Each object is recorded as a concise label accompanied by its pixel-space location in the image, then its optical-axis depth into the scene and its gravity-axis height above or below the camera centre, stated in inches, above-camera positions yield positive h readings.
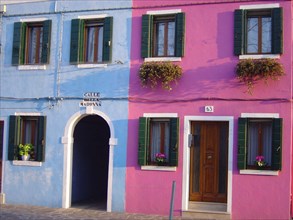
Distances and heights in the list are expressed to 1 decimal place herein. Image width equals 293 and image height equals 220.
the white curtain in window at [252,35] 389.2 +102.6
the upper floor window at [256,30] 378.2 +106.7
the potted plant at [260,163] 374.6 -26.9
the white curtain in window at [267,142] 380.3 -6.2
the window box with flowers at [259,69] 369.5 +64.5
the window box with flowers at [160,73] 390.6 +61.1
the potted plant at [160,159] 397.9 -27.5
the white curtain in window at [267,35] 385.5 +102.3
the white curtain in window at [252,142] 385.0 -6.7
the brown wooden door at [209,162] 397.0 -28.8
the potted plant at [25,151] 431.4 -25.1
